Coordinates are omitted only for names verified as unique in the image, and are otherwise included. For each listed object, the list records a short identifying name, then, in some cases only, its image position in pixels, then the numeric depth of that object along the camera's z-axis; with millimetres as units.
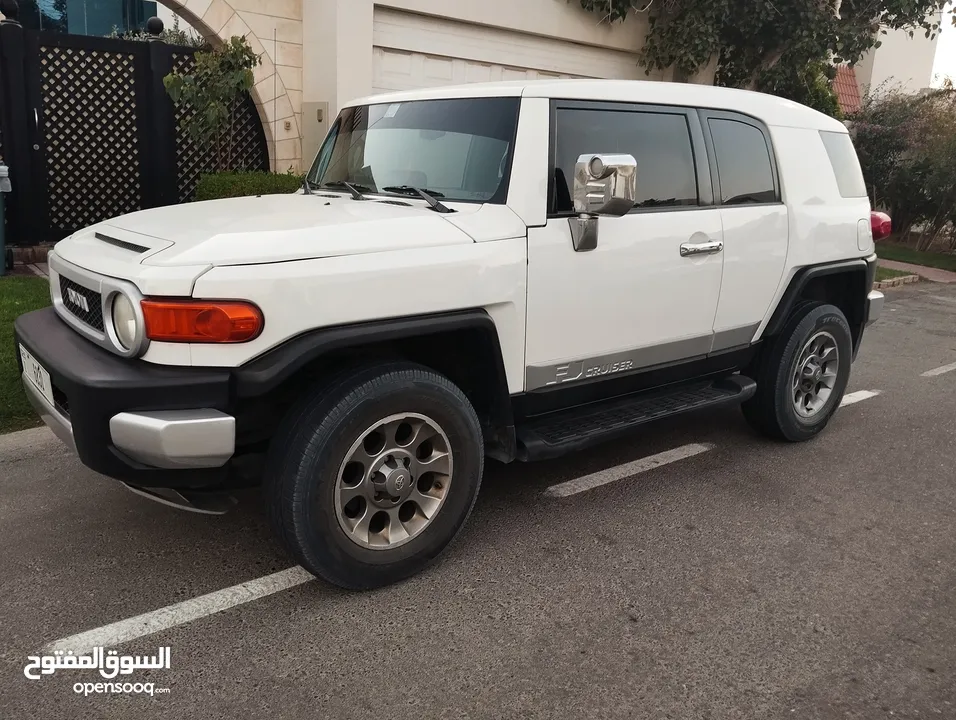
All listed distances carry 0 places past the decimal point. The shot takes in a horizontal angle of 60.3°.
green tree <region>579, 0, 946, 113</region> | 12750
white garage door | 10648
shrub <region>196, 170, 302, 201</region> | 8547
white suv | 2748
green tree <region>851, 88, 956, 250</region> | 15000
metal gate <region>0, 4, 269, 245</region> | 8773
